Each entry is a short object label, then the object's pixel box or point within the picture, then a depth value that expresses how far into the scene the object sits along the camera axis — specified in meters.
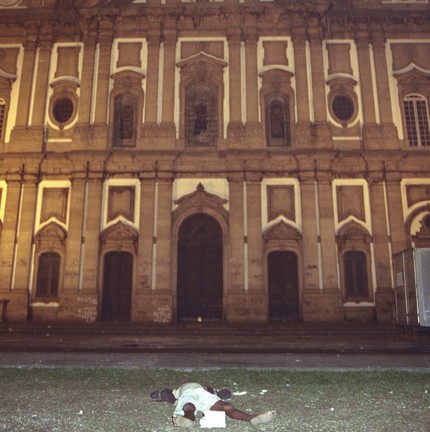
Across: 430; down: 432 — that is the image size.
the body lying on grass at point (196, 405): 4.89
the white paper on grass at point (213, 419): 4.92
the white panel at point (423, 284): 13.17
